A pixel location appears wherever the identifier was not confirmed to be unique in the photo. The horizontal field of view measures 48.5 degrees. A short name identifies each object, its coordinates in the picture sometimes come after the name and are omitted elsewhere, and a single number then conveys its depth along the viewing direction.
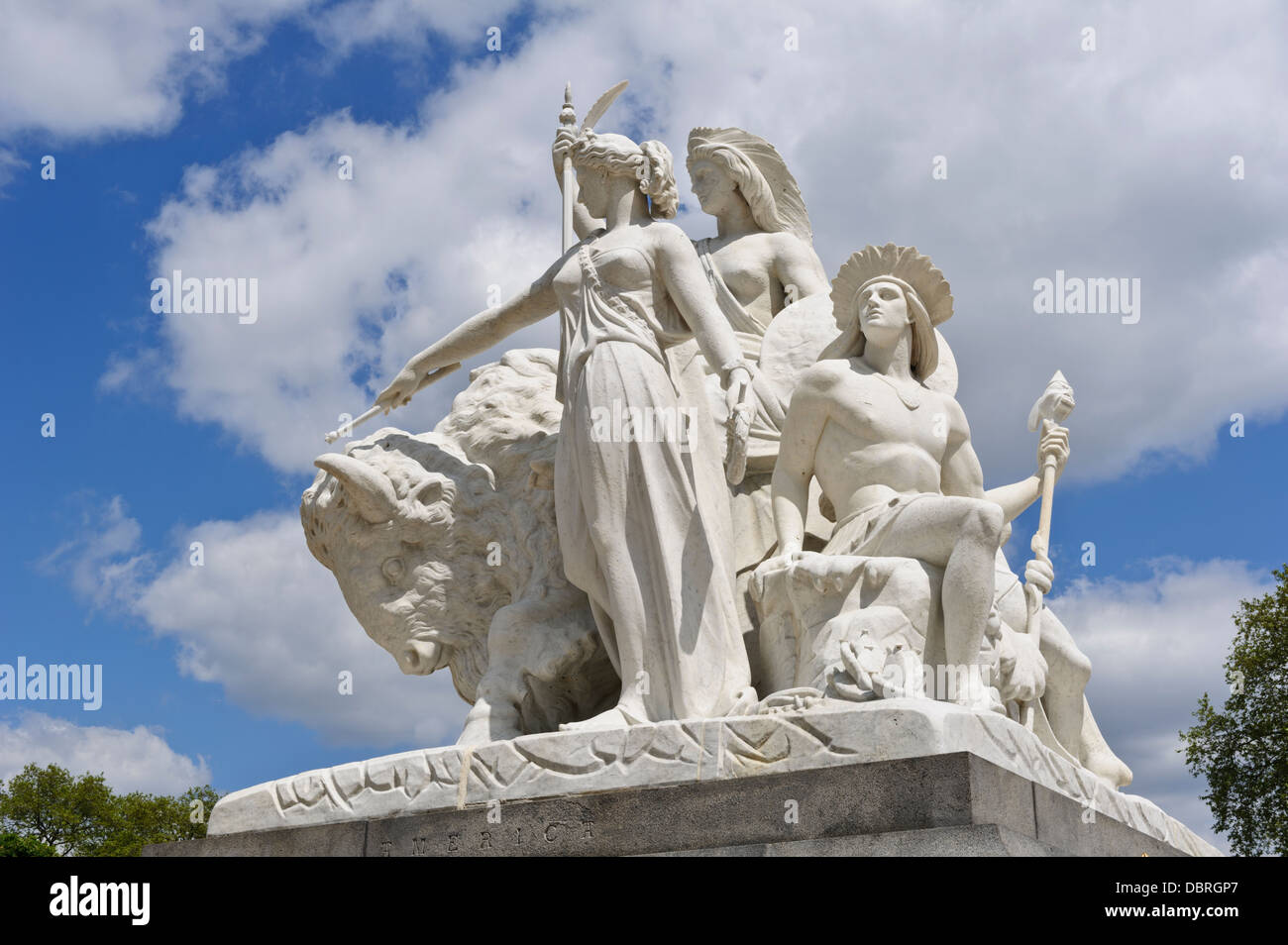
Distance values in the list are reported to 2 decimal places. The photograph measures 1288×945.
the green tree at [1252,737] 19.86
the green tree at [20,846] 26.08
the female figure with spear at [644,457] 6.86
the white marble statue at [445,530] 8.33
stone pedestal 5.51
